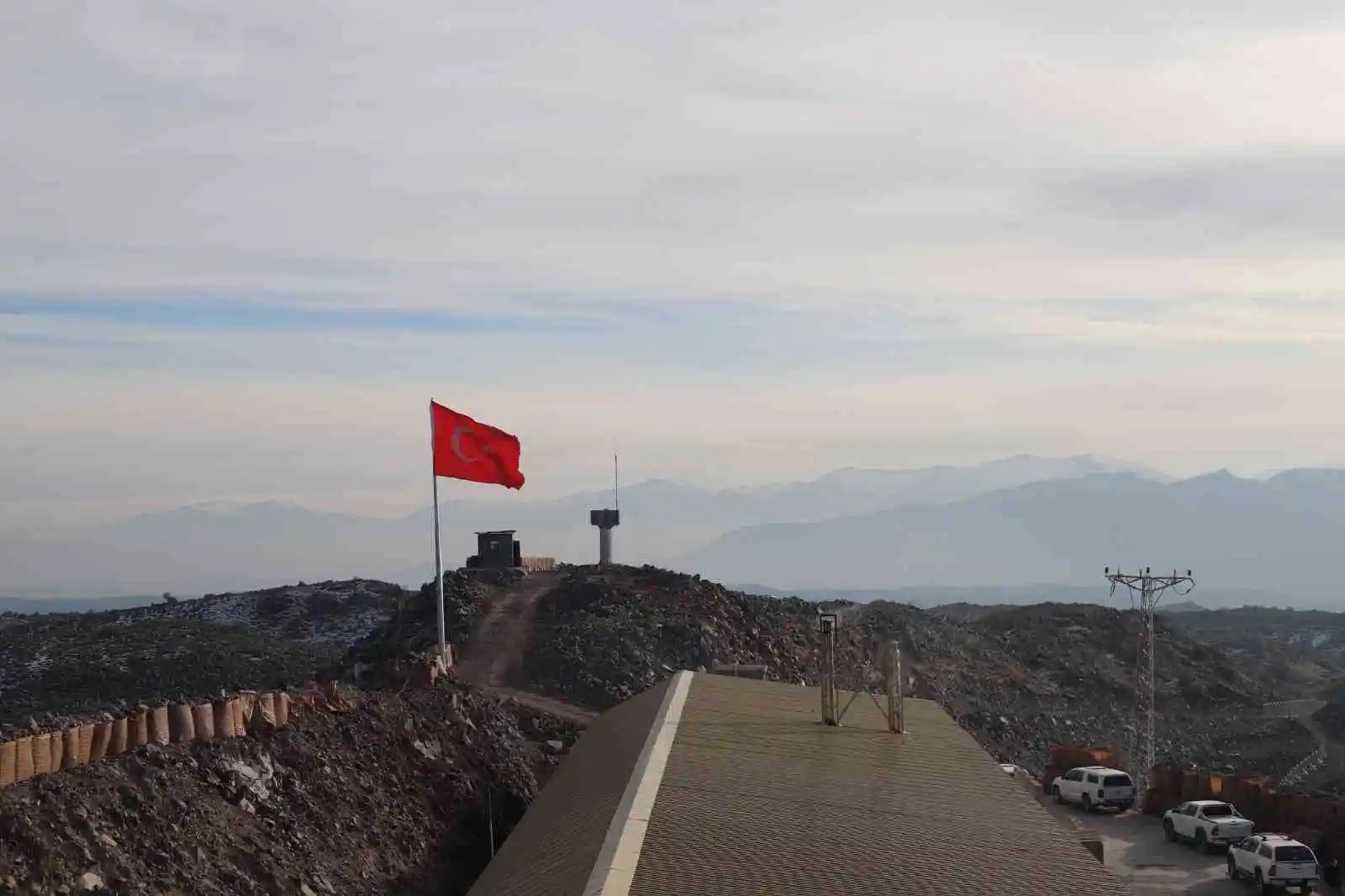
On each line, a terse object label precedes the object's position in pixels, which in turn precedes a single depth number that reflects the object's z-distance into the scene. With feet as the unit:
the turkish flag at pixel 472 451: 150.51
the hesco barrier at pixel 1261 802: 138.51
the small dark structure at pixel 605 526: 256.93
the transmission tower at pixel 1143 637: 187.93
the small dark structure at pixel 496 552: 240.94
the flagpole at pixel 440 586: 153.41
